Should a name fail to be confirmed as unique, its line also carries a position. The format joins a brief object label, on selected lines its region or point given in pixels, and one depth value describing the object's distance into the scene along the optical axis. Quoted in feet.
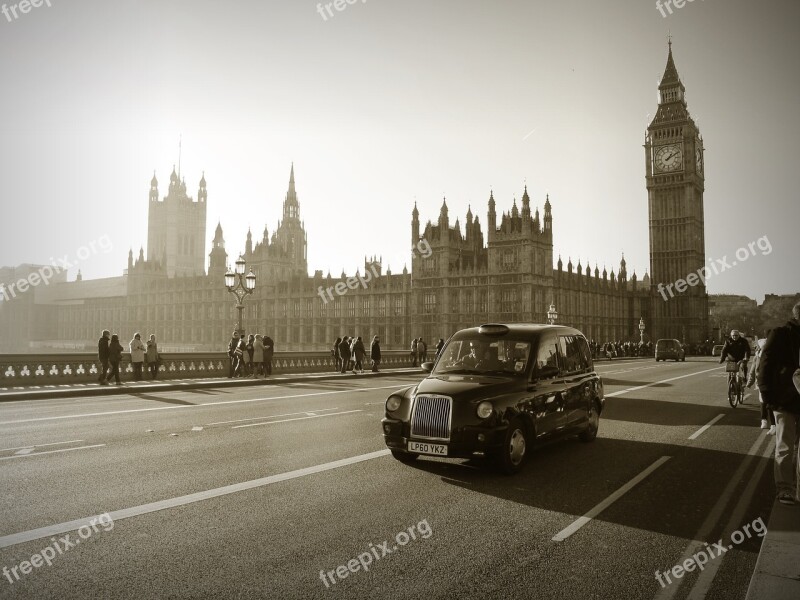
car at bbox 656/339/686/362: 161.70
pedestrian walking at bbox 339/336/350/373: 97.09
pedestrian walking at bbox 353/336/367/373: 96.68
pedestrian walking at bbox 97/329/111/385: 67.82
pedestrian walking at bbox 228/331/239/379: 84.48
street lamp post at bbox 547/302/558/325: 164.04
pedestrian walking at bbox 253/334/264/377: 81.92
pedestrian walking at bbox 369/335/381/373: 99.45
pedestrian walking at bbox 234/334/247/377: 82.69
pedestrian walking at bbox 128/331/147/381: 72.49
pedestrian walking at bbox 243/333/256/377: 83.41
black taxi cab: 23.61
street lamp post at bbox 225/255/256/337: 89.86
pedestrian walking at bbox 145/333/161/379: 75.20
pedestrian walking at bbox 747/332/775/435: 22.81
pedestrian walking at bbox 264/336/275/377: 85.30
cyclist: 50.06
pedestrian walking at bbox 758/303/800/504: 20.74
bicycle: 48.98
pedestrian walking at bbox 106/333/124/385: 69.72
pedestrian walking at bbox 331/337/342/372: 104.32
